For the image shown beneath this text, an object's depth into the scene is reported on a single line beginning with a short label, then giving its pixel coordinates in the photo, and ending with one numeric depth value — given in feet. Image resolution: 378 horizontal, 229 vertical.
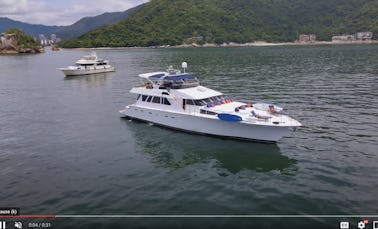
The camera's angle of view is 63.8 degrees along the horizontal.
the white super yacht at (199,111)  80.07
